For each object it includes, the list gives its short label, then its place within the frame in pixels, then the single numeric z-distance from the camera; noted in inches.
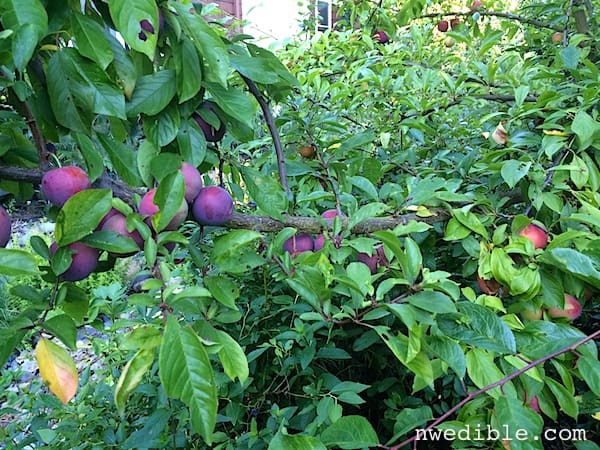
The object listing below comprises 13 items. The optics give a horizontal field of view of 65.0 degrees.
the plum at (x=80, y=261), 21.4
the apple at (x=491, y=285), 31.3
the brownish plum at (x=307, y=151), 46.4
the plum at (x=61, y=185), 21.9
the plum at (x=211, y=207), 24.9
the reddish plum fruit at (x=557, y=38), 64.5
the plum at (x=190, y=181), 24.8
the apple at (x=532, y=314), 29.7
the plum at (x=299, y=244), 30.1
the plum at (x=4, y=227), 20.9
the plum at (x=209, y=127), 28.3
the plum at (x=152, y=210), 22.6
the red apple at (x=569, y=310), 30.6
